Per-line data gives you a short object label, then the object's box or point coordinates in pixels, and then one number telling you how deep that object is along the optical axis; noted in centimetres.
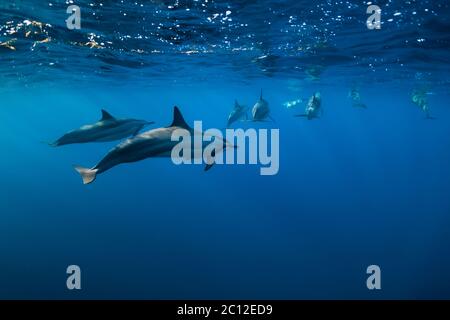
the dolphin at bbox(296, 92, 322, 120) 1161
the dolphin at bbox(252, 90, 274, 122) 1110
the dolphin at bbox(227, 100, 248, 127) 1237
